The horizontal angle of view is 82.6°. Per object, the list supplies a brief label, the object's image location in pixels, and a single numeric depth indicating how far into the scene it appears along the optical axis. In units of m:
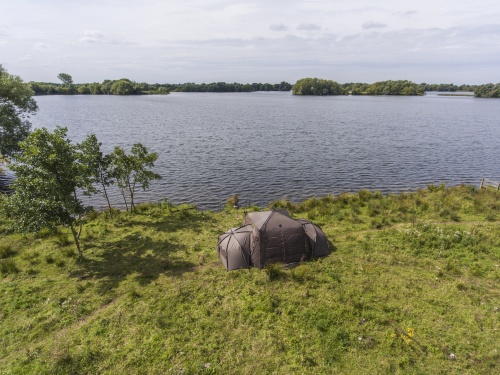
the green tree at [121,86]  195.96
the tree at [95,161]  23.15
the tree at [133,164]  25.72
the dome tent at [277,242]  17.31
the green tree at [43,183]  16.36
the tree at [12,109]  35.47
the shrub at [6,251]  19.36
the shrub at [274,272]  16.09
